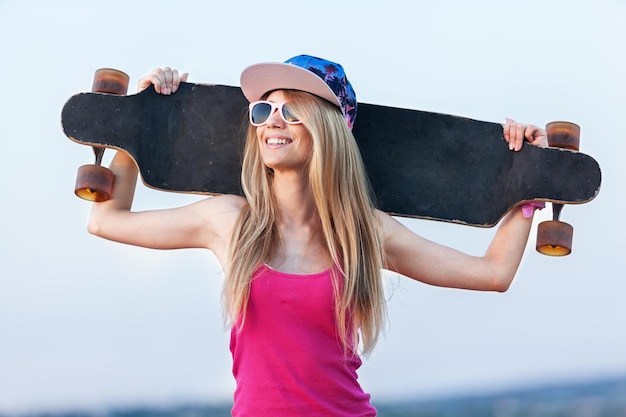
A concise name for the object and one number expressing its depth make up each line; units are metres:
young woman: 3.09
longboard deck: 3.47
